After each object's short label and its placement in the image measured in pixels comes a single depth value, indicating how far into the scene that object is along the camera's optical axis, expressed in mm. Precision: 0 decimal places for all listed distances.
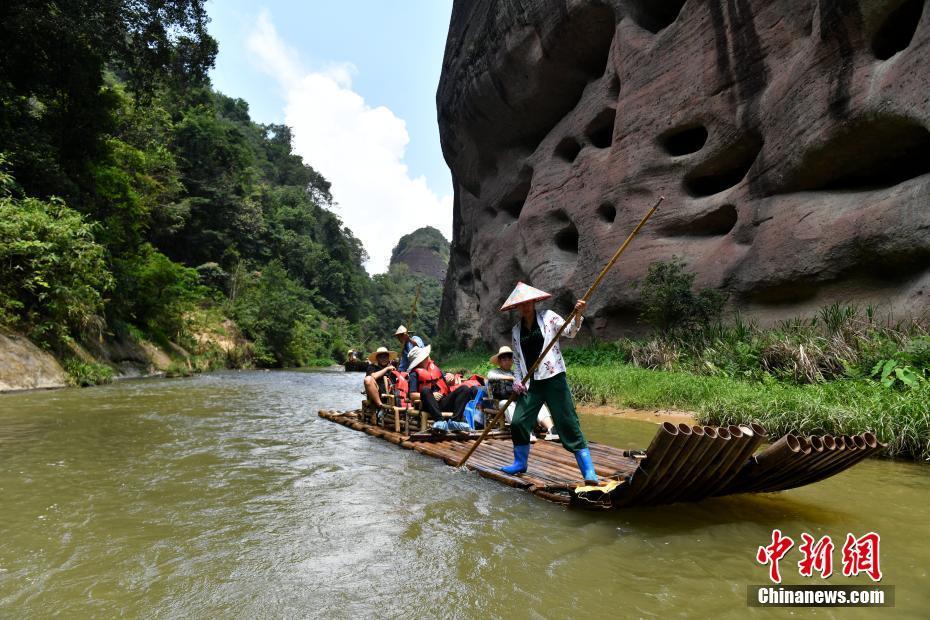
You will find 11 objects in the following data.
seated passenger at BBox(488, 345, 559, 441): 6691
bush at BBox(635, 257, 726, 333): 11797
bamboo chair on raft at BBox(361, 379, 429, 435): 7109
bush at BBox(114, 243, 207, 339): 18141
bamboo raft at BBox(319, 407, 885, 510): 3273
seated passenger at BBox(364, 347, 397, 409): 7912
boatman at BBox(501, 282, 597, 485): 4355
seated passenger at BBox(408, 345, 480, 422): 7145
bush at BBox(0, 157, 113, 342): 11586
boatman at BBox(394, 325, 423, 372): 8163
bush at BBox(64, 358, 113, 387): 12758
